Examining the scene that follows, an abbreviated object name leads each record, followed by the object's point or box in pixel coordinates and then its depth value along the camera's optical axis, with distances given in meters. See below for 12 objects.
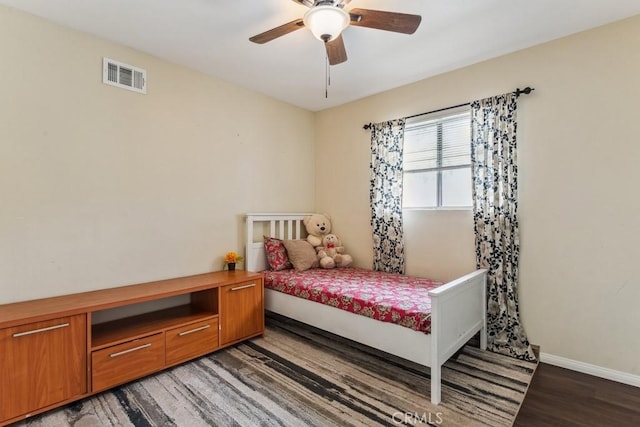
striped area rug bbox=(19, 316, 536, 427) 1.73
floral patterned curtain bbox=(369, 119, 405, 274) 3.22
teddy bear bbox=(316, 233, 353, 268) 3.45
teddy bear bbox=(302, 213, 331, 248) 3.72
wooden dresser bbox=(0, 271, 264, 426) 1.68
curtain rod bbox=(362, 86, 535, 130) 2.46
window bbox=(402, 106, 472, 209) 2.88
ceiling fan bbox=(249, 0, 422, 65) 1.68
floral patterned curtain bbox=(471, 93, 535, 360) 2.52
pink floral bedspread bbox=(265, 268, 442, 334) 2.06
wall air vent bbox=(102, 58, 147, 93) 2.40
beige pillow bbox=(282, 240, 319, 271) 3.32
